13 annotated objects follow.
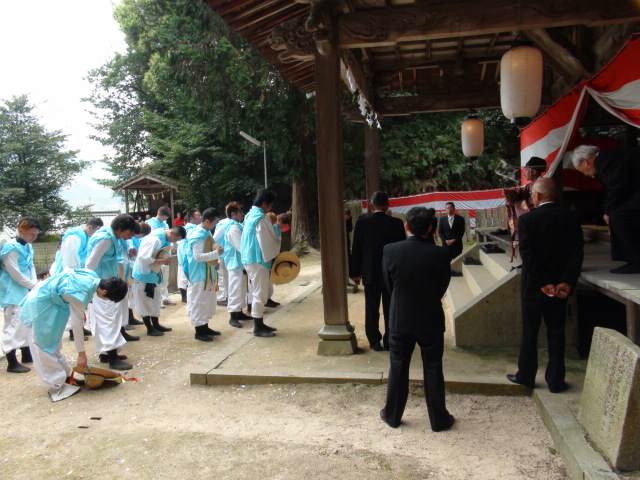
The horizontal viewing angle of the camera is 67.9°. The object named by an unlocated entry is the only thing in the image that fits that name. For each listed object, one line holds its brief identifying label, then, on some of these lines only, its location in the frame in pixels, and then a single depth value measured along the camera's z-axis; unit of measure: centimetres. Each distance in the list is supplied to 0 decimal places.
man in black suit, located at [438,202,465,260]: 1004
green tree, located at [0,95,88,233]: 1764
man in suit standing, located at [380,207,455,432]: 355
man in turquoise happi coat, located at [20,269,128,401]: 467
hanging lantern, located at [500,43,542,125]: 534
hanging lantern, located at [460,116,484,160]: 869
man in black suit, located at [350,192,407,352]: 528
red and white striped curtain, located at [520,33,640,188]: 427
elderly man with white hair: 382
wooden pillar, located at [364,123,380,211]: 1027
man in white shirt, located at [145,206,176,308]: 910
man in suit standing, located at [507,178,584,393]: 380
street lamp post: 1572
